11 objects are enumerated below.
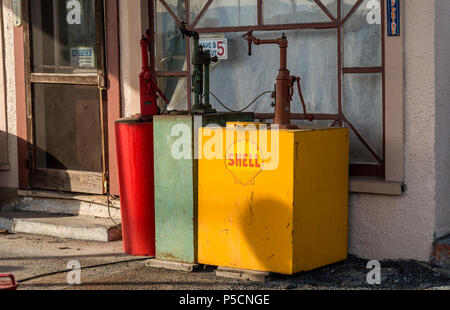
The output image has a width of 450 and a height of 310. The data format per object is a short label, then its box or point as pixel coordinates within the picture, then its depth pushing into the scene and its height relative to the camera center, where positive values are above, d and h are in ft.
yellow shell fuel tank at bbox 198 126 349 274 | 21.22 -2.56
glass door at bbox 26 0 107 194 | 29.66 +0.37
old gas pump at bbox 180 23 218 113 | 24.39 +0.87
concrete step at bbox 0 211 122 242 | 27.30 -3.82
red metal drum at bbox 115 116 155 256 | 24.18 -2.10
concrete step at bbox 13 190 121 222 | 28.99 -3.33
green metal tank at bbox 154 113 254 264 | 22.76 -2.21
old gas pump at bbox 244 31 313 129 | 22.36 +0.29
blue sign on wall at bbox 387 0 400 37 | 22.79 +2.18
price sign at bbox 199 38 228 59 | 26.32 +1.71
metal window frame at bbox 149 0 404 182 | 23.04 -0.15
